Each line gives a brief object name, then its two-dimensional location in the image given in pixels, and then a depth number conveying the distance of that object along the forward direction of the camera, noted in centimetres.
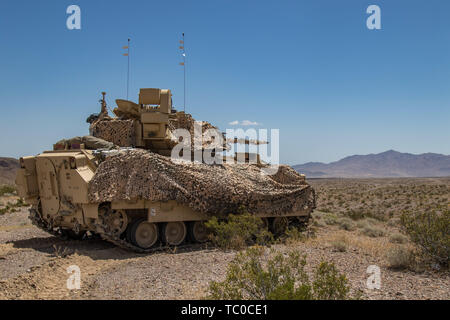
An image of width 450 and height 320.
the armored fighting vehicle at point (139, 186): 1036
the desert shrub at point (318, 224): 1800
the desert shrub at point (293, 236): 1214
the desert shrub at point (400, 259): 851
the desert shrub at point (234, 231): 1058
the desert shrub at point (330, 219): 1890
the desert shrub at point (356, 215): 2095
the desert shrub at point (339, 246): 1054
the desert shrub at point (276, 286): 518
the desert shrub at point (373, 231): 1572
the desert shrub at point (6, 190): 3122
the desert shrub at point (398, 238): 1349
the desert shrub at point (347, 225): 1755
